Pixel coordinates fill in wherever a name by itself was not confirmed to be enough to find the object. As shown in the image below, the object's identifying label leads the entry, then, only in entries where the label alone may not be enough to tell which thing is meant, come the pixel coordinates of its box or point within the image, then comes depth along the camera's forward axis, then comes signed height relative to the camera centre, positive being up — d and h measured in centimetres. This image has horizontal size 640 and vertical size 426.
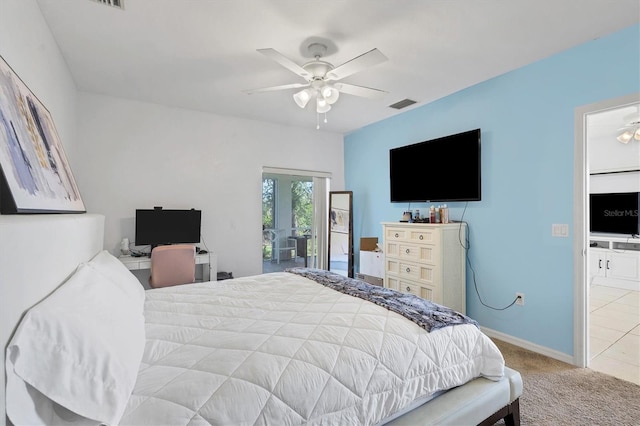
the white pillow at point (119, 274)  157 -36
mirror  489 -31
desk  318 -56
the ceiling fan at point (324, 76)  205 +105
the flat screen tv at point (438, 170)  319 +52
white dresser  307 -52
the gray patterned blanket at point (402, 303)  154 -54
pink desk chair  308 -54
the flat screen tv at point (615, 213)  481 +2
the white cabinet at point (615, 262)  456 -76
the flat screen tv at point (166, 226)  342 -16
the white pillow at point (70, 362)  70 -40
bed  79 -56
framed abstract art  113 +27
